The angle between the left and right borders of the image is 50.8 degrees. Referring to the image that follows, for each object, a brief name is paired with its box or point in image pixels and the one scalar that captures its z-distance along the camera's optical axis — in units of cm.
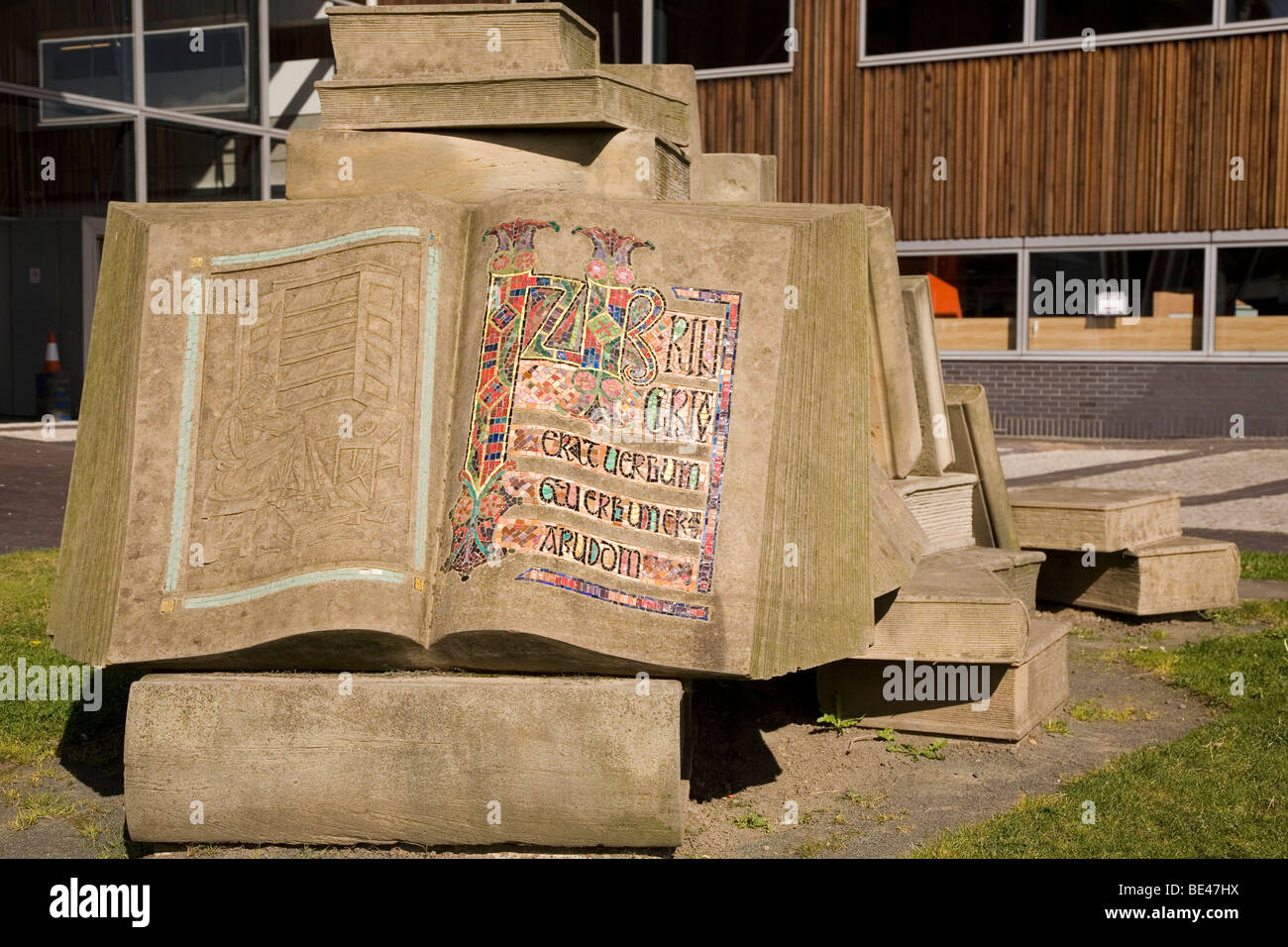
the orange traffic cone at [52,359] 1504
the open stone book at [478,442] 320
